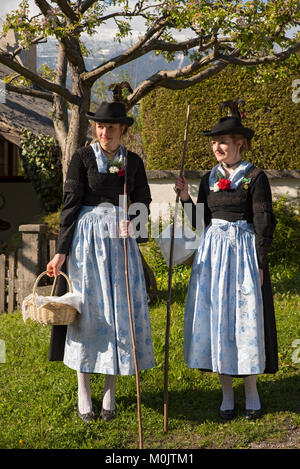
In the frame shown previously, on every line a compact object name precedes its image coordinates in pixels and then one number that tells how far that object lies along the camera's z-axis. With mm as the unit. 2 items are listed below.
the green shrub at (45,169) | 11312
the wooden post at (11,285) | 7508
